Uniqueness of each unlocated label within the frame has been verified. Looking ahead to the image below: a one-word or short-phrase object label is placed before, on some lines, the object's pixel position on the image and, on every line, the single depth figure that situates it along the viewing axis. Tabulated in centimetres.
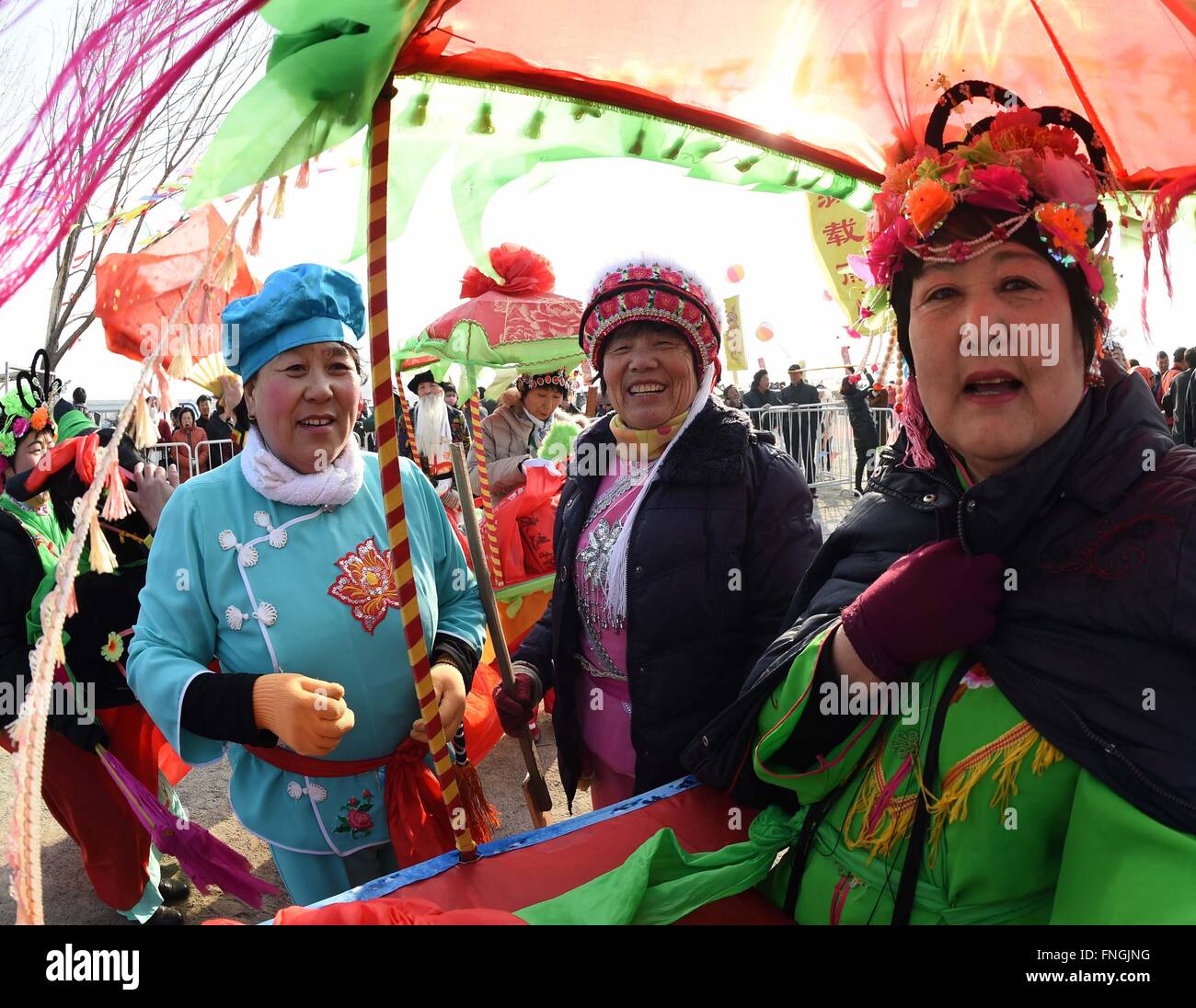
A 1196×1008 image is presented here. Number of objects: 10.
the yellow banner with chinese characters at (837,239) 191
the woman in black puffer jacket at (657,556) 200
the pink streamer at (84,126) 95
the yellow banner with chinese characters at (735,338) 674
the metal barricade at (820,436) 1253
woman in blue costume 192
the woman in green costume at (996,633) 109
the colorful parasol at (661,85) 119
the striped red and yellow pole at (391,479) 131
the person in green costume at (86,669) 314
